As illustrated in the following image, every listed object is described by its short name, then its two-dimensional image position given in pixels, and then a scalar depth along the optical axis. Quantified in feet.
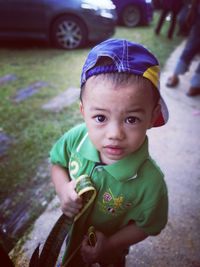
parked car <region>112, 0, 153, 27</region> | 21.20
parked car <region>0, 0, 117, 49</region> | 14.52
